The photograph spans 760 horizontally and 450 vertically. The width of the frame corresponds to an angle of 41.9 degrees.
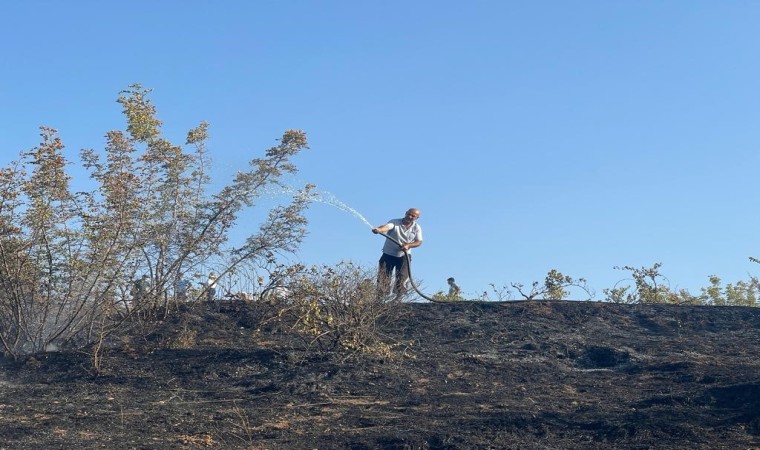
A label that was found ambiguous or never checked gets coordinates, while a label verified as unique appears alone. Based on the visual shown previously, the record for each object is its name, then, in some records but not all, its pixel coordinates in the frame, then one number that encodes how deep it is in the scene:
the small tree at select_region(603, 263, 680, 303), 14.20
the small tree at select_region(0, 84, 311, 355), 10.05
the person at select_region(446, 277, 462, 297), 14.88
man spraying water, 13.04
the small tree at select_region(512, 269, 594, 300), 13.30
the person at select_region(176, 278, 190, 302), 11.26
